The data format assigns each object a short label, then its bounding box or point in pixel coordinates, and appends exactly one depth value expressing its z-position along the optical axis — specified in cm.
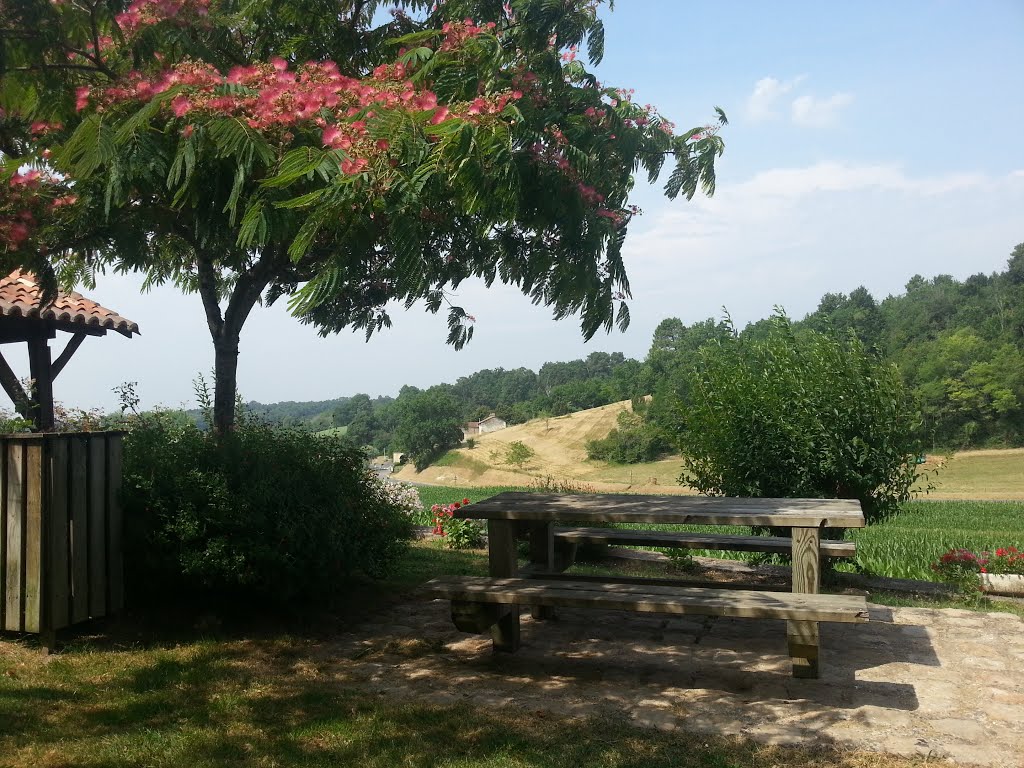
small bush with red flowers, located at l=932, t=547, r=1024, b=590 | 756
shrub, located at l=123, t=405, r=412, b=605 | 518
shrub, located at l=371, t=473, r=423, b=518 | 1075
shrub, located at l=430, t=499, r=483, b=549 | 954
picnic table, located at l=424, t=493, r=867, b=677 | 443
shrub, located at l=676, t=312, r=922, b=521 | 766
